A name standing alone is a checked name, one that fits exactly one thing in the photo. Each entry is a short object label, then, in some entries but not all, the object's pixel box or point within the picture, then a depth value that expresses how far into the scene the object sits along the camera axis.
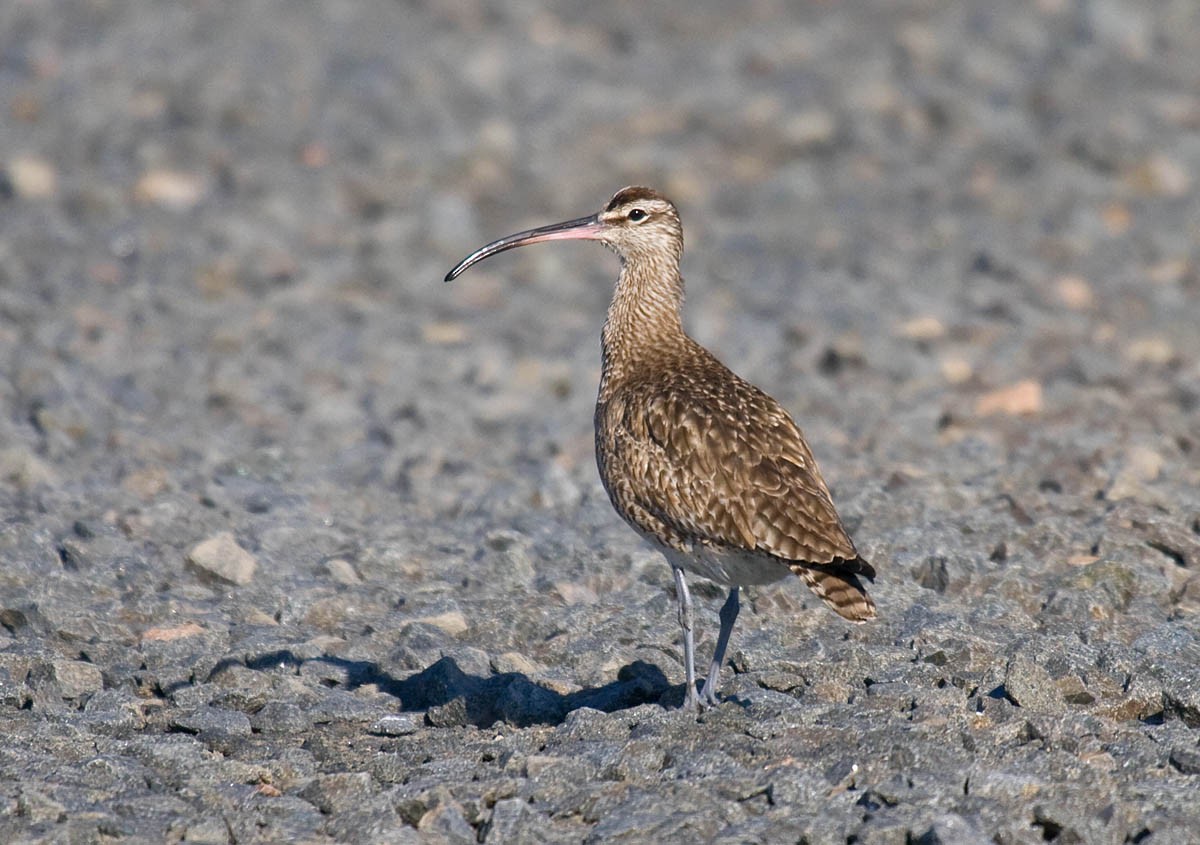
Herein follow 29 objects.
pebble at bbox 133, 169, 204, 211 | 32.41
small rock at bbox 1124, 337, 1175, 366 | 26.73
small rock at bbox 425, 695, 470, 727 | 15.16
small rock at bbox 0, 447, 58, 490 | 20.53
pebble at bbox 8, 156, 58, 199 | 31.97
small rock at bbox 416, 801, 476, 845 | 12.41
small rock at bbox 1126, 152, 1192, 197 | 34.44
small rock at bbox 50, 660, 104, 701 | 15.30
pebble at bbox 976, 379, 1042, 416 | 24.55
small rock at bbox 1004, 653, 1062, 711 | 14.38
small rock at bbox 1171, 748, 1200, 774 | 12.99
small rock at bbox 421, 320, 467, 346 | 28.08
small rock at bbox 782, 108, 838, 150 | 36.56
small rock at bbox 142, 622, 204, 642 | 16.62
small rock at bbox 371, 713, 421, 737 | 14.80
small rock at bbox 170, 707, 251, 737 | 14.52
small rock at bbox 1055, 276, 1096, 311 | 29.28
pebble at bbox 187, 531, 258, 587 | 18.22
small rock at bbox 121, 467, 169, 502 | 20.83
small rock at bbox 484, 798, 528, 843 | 12.31
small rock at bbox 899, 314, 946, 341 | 27.64
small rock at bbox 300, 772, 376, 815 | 12.90
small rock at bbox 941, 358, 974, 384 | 26.16
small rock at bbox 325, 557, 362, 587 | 18.59
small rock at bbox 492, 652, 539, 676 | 16.23
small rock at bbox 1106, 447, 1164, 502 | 20.44
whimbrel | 14.58
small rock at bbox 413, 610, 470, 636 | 17.23
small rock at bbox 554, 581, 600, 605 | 18.05
